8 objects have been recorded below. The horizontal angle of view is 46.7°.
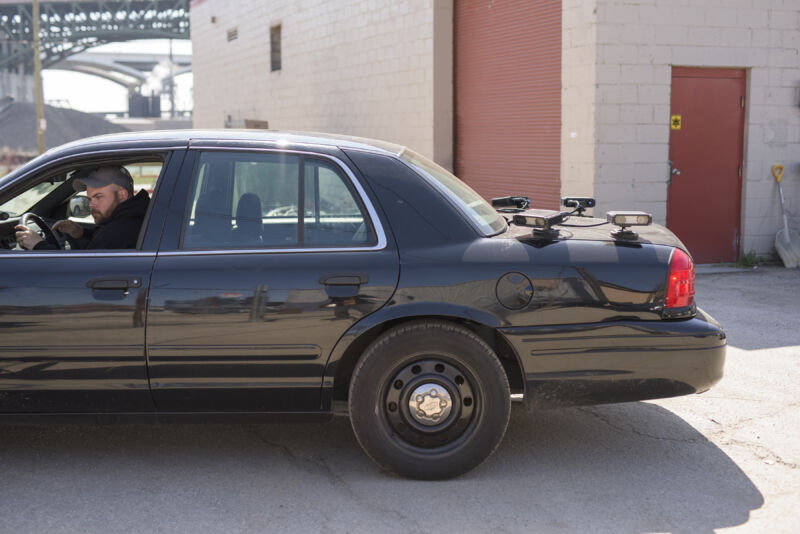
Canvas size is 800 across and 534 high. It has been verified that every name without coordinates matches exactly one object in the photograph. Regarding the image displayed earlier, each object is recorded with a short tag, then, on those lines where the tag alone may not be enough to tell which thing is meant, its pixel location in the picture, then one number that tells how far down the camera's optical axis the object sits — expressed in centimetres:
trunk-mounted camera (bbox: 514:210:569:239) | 433
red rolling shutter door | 1206
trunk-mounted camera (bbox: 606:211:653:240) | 441
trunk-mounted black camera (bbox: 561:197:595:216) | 529
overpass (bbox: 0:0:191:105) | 7781
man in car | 441
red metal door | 1122
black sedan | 414
